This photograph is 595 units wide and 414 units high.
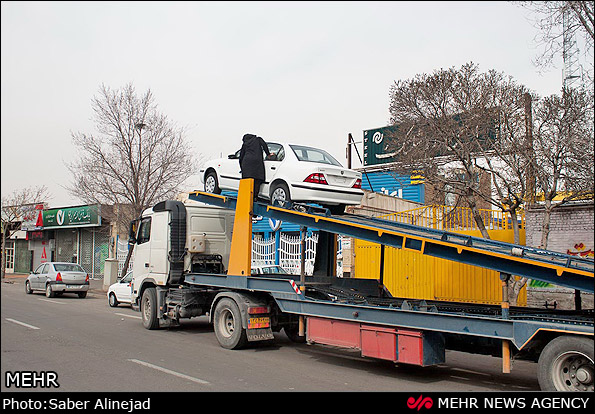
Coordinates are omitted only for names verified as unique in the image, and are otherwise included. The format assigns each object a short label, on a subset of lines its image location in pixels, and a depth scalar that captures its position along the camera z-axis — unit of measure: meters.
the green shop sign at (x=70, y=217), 33.41
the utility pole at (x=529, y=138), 12.23
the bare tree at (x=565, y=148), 11.06
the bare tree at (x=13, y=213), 35.40
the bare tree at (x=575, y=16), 11.21
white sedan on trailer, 9.62
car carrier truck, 6.13
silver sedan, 21.55
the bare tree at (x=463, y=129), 12.73
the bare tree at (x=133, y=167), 22.12
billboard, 30.12
